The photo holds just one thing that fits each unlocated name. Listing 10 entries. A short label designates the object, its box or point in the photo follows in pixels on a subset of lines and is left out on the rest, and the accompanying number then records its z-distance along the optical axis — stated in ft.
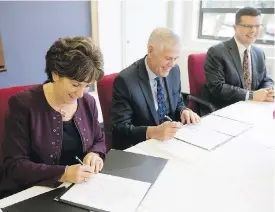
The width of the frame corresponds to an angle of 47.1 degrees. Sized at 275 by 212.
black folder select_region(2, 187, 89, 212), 3.12
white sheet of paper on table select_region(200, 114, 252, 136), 5.39
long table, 3.38
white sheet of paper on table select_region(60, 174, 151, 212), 3.25
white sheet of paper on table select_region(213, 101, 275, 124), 6.06
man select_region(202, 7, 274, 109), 7.83
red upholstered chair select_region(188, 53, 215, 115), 8.14
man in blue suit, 5.52
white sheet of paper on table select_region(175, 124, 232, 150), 4.84
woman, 3.75
